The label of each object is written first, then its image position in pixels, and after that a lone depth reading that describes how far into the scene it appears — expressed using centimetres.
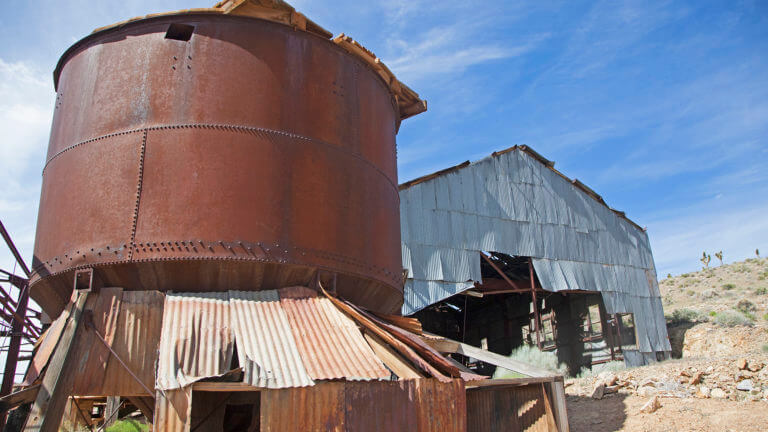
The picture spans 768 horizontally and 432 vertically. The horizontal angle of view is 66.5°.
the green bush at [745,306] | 3109
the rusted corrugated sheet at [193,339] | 676
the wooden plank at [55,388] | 658
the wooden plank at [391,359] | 755
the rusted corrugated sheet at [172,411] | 630
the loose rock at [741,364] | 1625
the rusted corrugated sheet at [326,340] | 712
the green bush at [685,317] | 2836
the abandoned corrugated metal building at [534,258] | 2142
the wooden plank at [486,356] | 1090
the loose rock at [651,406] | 1439
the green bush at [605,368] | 2356
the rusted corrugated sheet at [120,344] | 724
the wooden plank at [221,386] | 664
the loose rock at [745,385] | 1504
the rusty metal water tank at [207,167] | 794
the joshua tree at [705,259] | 4898
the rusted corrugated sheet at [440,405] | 728
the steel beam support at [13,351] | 1383
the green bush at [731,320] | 2562
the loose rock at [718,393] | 1499
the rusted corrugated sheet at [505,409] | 1086
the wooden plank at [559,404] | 1039
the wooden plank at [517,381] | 924
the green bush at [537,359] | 2199
